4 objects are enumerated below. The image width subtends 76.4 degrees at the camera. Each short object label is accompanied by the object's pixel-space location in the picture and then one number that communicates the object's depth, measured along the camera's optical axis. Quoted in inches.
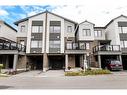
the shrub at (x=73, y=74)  324.2
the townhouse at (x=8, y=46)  425.0
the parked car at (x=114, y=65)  392.8
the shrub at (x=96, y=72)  332.8
